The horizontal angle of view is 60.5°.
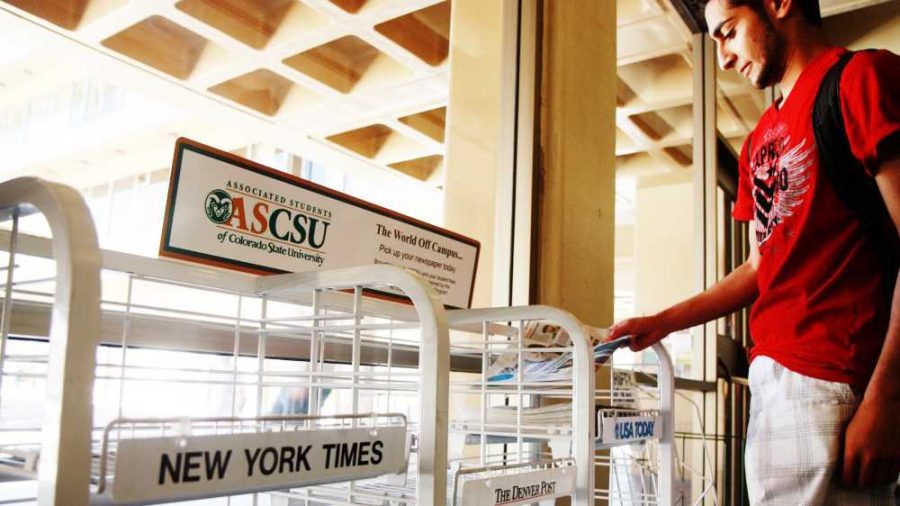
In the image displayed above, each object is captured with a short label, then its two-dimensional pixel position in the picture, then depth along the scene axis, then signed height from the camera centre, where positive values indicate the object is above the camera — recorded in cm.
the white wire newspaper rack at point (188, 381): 57 -2
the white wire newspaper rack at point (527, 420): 99 -9
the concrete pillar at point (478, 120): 216 +72
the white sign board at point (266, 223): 112 +23
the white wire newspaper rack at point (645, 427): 125 -9
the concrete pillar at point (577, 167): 219 +61
